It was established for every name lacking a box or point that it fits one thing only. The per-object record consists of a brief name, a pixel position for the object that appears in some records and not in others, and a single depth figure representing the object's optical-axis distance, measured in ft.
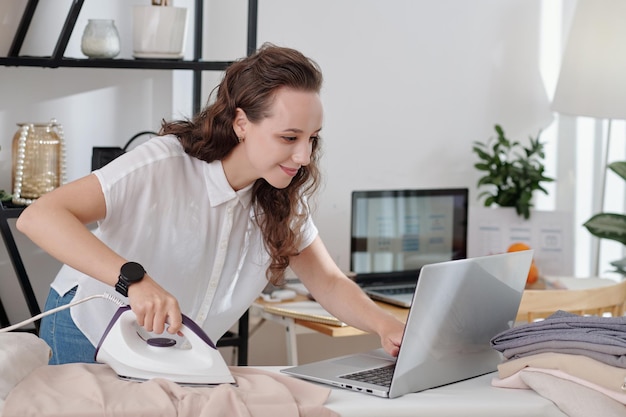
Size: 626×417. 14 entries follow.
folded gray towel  5.15
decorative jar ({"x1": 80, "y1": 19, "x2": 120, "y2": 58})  8.89
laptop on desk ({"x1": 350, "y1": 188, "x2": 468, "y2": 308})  10.29
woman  6.03
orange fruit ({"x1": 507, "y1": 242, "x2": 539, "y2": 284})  10.55
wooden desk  8.83
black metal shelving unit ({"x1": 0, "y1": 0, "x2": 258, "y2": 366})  8.56
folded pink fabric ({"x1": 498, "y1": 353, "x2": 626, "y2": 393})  4.98
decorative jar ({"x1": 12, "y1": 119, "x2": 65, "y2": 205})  8.68
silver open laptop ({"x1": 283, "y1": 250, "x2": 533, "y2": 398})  4.99
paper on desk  8.89
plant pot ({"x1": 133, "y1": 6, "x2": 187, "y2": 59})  9.00
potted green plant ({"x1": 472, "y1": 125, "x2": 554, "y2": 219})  11.36
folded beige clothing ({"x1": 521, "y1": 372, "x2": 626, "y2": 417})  4.91
